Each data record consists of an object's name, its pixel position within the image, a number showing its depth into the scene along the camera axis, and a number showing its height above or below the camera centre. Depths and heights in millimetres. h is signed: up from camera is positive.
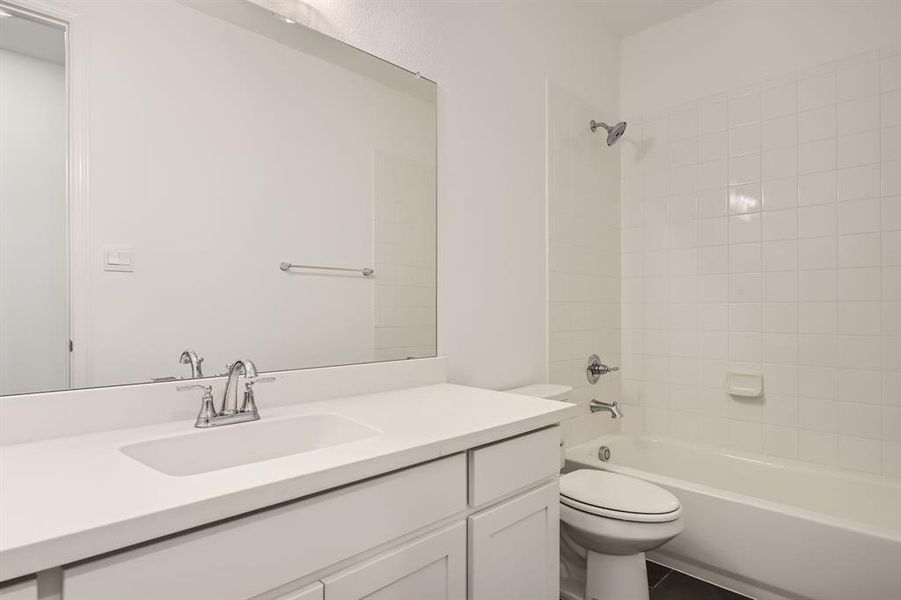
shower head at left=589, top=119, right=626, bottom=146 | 2342 +820
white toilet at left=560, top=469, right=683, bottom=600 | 1508 -732
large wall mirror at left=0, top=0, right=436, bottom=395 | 953 +254
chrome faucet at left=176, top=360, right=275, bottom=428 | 1051 -239
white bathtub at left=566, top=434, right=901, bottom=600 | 1473 -812
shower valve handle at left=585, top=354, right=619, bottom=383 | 2393 -357
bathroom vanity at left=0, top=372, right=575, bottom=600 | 582 -326
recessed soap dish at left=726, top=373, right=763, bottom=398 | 2199 -407
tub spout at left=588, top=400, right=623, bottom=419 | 2103 -504
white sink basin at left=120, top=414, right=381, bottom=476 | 940 -310
